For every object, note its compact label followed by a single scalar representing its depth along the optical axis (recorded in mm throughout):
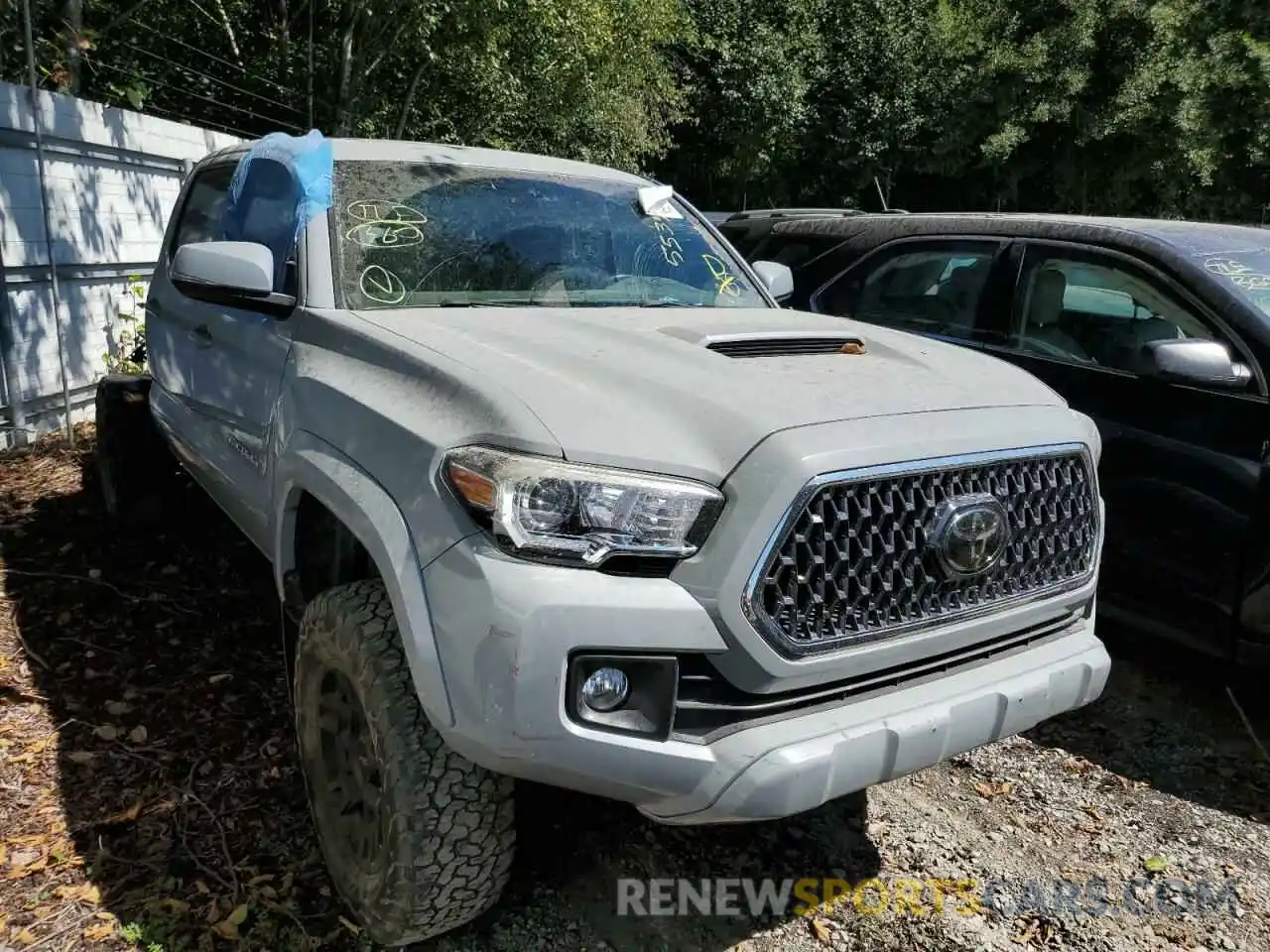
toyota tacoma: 1944
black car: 3402
